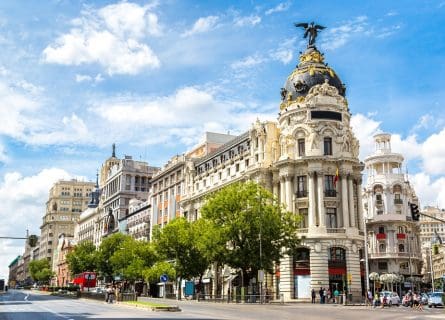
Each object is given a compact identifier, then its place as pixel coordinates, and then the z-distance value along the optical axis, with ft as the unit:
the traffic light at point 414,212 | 120.06
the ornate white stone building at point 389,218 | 353.92
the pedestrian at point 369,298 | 217.31
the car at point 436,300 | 204.54
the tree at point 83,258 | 432.25
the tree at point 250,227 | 209.97
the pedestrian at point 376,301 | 196.94
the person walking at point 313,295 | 223.51
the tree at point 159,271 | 263.08
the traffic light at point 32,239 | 140.79
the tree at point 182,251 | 258.57
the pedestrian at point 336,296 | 220.16
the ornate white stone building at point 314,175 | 243.40
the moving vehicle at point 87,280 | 358.02
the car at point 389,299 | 201.05
